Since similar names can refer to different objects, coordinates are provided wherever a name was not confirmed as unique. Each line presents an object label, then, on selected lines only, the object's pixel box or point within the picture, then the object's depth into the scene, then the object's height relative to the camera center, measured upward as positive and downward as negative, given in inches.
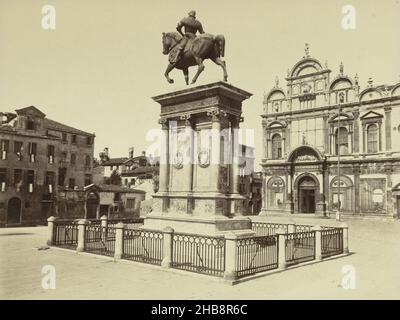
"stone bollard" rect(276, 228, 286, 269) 454.0 -67.9
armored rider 605.9 +257.7
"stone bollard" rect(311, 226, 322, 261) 529.7 -71.4
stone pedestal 547.5 +42.2
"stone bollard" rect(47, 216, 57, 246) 618.8 -68.1
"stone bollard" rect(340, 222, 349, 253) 606.6 -70.1
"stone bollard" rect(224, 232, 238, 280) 377.1 -66.4
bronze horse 582.6 +214.1
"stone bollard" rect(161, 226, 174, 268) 438.0 -64.2
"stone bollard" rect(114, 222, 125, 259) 497.4 -67.3
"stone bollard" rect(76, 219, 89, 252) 554.3 -68.0
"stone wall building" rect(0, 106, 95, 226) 1364.4 +87.0
